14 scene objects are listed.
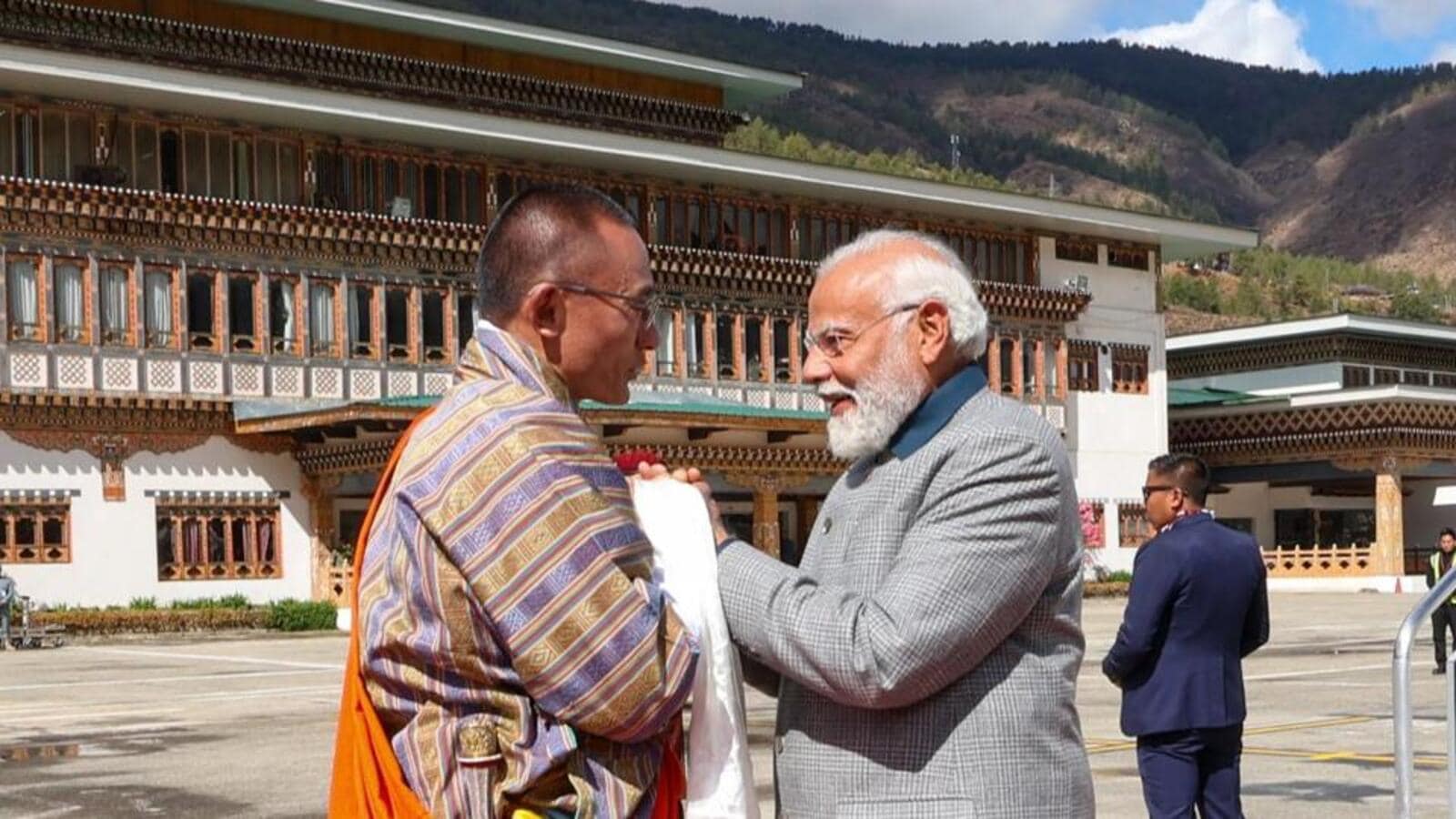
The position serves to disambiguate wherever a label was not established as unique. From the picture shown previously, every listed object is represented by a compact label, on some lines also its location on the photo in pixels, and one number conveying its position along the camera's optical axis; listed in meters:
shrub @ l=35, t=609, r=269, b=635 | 33.19
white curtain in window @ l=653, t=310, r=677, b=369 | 43.09
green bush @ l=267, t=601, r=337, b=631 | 35.25
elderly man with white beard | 3.40
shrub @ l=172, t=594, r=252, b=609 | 34.97
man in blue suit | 6.80
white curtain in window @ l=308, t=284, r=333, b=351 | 37.81
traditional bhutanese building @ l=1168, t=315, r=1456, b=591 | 53.78
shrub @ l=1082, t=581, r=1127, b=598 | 47.88
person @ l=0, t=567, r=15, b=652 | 30.13
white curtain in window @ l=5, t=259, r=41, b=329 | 33.94
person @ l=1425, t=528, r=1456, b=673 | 18.42
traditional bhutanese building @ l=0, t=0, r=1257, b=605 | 34.56
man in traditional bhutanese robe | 3.08
